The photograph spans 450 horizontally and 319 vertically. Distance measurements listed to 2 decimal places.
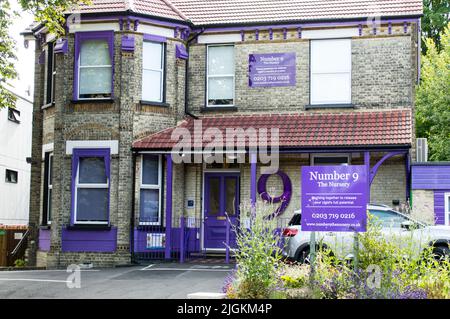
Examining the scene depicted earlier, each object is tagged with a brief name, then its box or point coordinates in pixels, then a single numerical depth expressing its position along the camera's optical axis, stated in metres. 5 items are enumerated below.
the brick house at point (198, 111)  19.25
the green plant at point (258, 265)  10.62
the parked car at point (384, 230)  14.30
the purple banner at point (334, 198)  10.72
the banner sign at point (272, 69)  20.55
